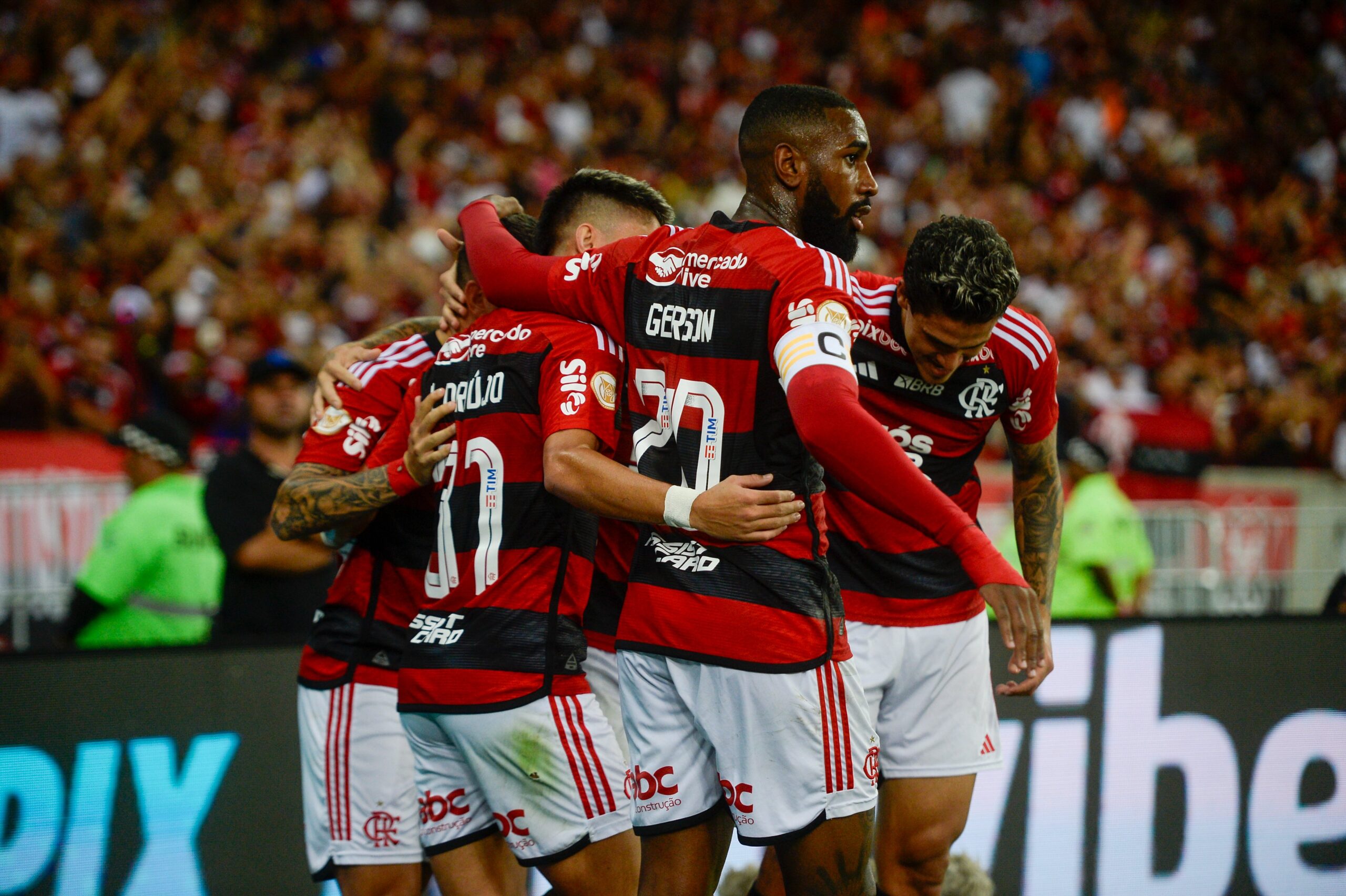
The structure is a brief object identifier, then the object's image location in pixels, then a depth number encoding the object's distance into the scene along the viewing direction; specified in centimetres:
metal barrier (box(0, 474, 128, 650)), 1502
